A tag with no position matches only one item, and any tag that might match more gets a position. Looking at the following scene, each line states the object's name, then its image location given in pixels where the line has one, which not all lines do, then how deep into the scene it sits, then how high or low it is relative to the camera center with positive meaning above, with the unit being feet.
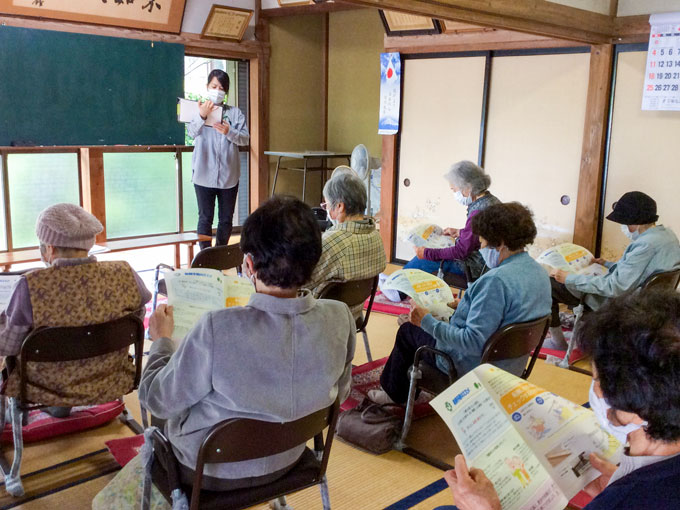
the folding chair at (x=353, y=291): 9.77 -2.45
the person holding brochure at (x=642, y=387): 3.59 -1.40
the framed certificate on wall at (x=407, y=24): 18.31 +3.07
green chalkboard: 17.48 +0.96
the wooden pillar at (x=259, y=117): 23.08 +0.38
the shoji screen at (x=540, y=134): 16.33 +0.05
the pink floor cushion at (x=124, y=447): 8.93 -4.49
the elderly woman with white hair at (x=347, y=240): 10.02 -1.69
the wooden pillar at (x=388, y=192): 20.39 -1.88
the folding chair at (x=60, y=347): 7.39 -2.61
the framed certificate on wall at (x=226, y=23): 20.75 +3.35
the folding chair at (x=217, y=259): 11.41 -2.35
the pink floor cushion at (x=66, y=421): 9.39 -4.42
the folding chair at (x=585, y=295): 11.43 -3.09
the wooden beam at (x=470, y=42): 16.53 +2.48
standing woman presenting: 17.92 -0.89
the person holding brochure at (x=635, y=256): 12.00 -2.12
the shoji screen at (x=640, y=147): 14.82 -0.19
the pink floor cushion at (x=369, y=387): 10.84 -4.46
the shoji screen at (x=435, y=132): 18.38 +0.04
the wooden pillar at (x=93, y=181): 19.77 -1.76
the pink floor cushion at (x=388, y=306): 16.03 -4.34
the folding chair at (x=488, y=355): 7.97 -2.87
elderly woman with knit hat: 7.48 -2.10
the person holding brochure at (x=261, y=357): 5.11 -1.83
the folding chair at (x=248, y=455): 5.22 -2.76
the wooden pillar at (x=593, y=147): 15.43 -0.23
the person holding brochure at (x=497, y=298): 8.29 -2.07
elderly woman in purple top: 13.85 -1.68
